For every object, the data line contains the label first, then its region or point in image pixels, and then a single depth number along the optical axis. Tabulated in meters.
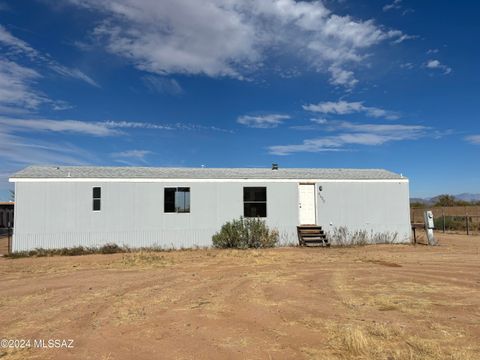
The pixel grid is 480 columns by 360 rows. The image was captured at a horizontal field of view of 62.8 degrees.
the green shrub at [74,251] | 14.28
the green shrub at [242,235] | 15.78
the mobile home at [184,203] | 15.10
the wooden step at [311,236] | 16.31
